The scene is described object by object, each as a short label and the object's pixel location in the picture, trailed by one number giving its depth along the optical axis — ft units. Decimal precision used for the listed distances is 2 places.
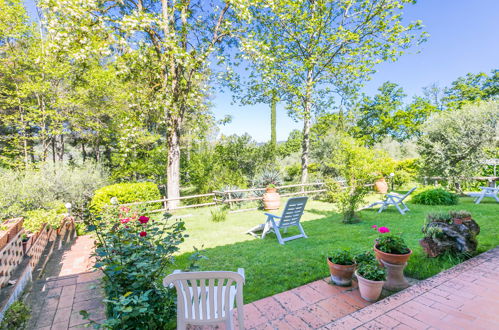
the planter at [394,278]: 9.13
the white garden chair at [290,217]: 16.21
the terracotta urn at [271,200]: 28.30
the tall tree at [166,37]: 22.54
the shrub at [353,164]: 32.66
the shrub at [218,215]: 23.36
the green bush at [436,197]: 26.20
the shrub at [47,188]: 19.39
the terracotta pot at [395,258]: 8.93
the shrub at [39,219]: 15.94
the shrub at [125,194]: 26.30
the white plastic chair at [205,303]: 5.21
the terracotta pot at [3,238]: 9.92
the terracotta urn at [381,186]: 38.73
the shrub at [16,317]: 7.17
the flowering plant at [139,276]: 6.07
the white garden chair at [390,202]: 23.15
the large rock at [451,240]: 11.12
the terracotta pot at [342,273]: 9.23
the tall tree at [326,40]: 34.71
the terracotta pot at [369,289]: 8.14
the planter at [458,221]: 11.52
